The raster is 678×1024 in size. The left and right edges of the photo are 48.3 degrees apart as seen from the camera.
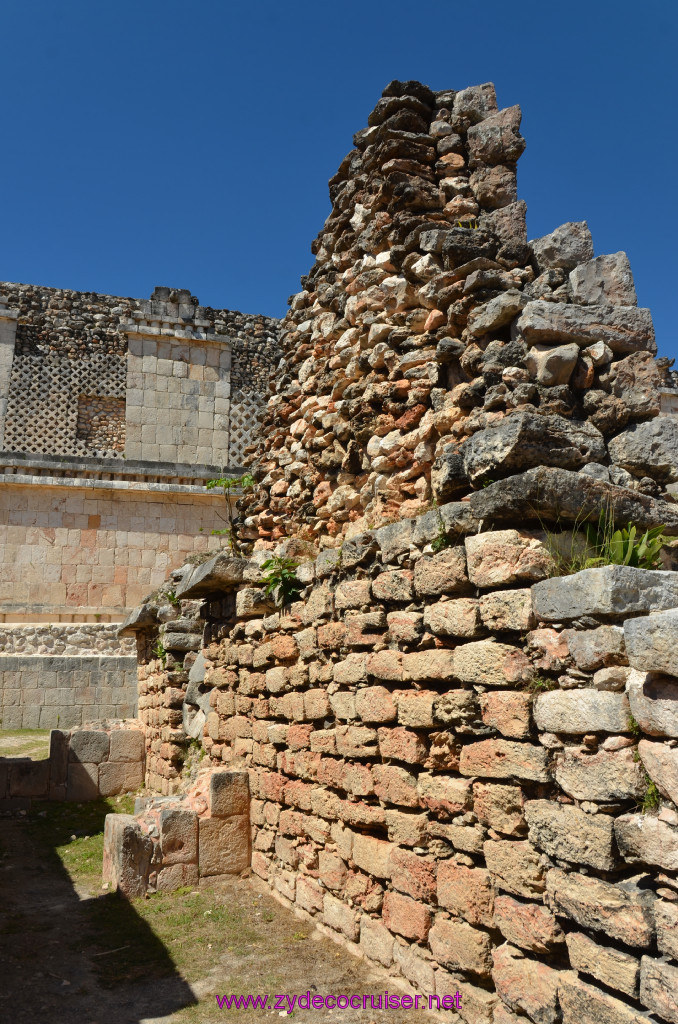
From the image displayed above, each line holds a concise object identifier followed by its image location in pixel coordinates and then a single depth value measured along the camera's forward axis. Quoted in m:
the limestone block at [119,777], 8.98
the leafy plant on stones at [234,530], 6.39
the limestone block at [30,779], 8.76
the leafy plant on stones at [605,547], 2.98
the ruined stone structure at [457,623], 2.53
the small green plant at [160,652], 8.24
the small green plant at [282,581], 5.02
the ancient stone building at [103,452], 13.55
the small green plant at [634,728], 2.43
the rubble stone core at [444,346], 3.40
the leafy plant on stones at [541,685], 2.79
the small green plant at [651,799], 2.35
